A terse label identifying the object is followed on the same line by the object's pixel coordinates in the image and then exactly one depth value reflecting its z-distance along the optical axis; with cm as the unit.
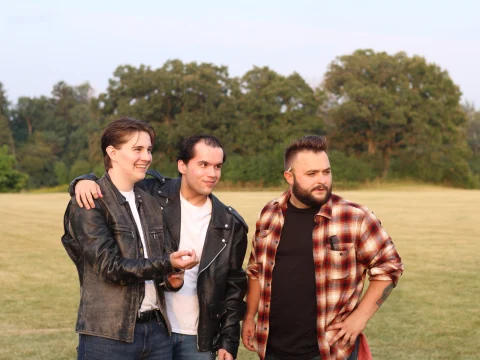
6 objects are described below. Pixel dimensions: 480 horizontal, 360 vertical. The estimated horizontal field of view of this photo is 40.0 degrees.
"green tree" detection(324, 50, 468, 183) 5219
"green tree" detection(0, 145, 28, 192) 5612
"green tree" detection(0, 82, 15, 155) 6631
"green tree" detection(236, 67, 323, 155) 5450
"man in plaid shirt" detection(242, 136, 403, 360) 338
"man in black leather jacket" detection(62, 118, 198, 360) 293
